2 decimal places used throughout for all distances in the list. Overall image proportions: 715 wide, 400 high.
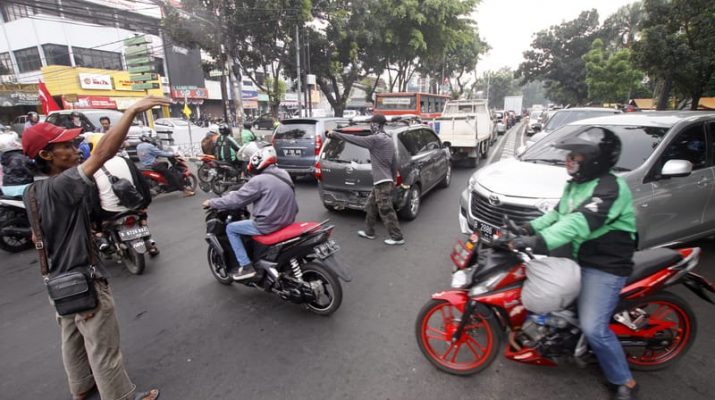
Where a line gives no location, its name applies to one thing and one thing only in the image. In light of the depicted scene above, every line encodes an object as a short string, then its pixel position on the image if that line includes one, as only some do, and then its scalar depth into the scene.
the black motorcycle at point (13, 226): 5.11
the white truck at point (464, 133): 10.87
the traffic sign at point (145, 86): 12.00
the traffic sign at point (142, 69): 12.07
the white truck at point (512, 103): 44.81
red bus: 18.34
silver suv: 3.66
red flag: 13.76
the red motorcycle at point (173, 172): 7.74
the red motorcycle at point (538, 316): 2.30
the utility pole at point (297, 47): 15.77
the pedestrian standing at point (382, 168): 4.89
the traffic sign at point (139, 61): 12.02
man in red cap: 1.89
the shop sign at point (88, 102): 25.30
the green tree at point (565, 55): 36.44
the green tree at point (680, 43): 9.02
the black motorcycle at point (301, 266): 3.28
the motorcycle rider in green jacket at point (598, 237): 2.03
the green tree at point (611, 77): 22.69
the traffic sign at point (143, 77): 12.15
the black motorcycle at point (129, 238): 4.29
